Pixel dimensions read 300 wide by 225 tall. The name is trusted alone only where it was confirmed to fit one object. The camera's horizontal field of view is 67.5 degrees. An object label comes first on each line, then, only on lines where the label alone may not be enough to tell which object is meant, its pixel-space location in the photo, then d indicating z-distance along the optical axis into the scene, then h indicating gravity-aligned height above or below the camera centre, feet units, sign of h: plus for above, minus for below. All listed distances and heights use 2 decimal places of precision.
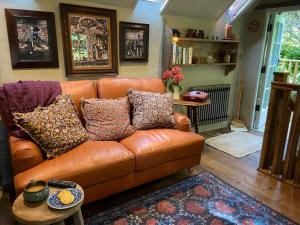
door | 12.18 -0.21
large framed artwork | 7.77 +0.58
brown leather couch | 5.31 -2.61
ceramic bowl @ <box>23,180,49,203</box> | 3.98 -2.41
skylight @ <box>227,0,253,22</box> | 11.47 +2.58
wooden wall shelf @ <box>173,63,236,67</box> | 10.33 -0.29
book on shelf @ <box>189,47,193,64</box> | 10.34 +0.17
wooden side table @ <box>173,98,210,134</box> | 8.95 -1.78
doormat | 10.25 -4.07
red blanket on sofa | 6.14 -1.20
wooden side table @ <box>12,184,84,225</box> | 3.68 -2.60
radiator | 11.94 -2.58
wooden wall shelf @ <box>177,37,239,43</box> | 9.90 +0.82
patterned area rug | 5.89 -4.14
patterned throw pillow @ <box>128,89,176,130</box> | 7.79 -1.82
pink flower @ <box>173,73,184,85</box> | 9.32 -0.83
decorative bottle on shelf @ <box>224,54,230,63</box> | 11.82 +0.02
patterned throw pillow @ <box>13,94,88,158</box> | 5.69 -1.84
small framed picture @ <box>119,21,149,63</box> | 8.97 +0.61
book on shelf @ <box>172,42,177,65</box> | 9.72 +0.15
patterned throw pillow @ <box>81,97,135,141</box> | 6.98 -1.98
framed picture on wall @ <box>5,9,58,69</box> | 6.97 +0.52
